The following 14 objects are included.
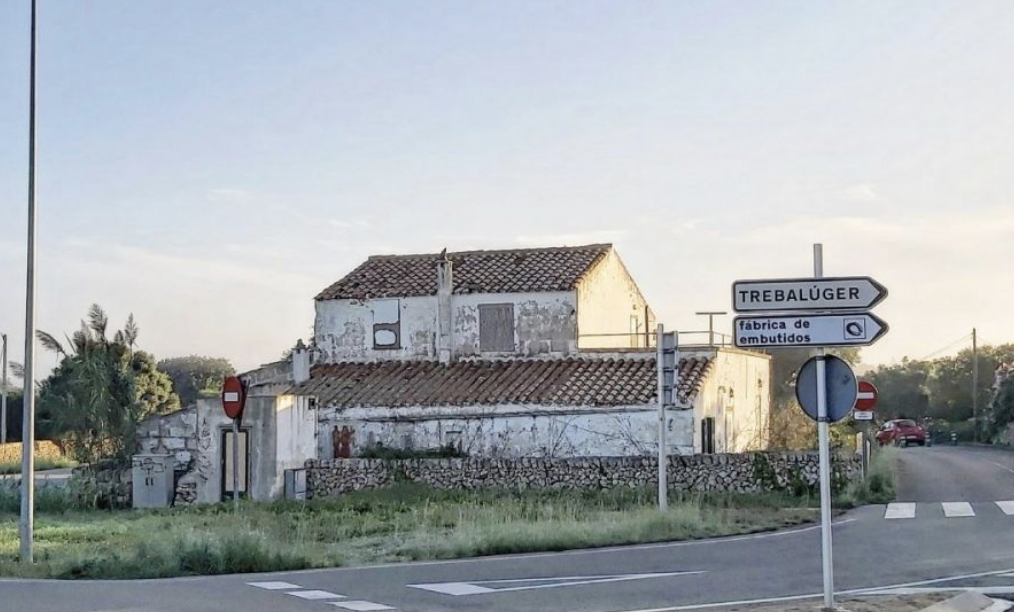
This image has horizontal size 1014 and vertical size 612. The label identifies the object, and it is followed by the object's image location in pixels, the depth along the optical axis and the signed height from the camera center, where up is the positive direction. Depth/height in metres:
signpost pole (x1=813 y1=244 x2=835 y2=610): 11.48 -0.84
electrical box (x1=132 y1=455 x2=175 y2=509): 30.11 -2.00
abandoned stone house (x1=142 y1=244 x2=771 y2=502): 31.22 +0.54
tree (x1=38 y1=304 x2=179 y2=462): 31.09 +0.03
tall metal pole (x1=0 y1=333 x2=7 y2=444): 60.69 +0.60
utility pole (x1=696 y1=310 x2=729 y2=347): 36.91 +2.13
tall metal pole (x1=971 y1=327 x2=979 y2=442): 70.88 +0.31
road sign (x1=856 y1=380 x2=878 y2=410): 29.03 -0.07
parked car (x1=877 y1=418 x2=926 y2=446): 64.81 -2.20
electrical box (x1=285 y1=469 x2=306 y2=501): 31.04 -2.20
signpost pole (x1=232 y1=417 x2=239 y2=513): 23.77 -1.19
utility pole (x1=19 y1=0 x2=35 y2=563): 17.20 +0.23
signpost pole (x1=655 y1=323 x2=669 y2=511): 23.44 -0.38
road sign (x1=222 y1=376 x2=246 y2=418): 24.81 -0.03
